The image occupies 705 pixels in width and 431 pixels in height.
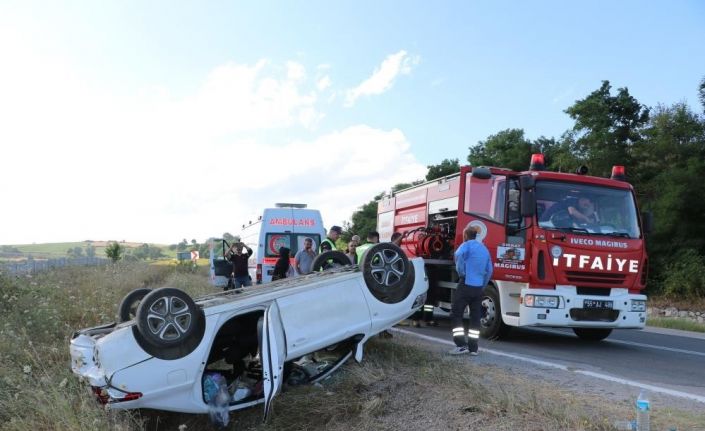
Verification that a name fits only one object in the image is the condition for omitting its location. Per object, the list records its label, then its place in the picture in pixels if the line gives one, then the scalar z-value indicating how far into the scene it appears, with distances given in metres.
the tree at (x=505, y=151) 34.12
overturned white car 4.24
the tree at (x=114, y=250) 40.59
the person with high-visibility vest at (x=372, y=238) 8.95
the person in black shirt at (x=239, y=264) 13.24
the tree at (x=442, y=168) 41.00
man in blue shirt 7.26
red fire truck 8.10
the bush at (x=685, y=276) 18.66
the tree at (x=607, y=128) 23.38
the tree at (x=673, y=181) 19.81
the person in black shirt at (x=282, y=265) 10.79
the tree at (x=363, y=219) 47.16
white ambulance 14.41
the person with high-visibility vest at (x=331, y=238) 9.62
